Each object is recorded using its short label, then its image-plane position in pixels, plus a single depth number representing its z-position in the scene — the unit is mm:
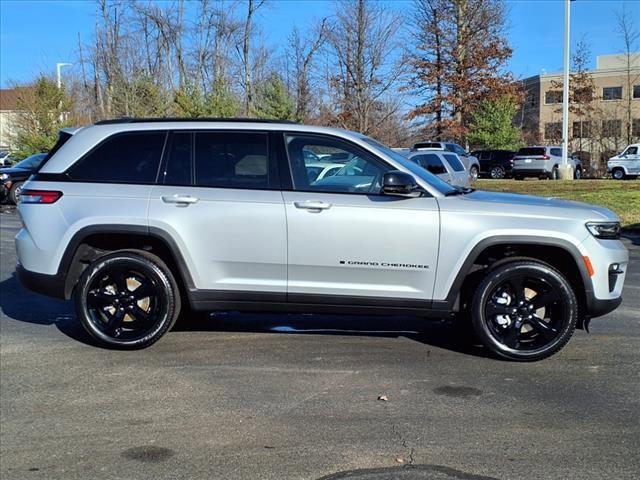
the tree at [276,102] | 29594
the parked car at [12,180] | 19906
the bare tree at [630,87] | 42941
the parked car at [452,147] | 30850
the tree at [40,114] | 29297
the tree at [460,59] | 43969
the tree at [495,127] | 43406
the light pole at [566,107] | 28078
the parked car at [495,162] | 36594
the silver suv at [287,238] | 5137
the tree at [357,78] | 32406
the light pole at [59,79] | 30772
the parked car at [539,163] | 33125
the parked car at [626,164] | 32625
